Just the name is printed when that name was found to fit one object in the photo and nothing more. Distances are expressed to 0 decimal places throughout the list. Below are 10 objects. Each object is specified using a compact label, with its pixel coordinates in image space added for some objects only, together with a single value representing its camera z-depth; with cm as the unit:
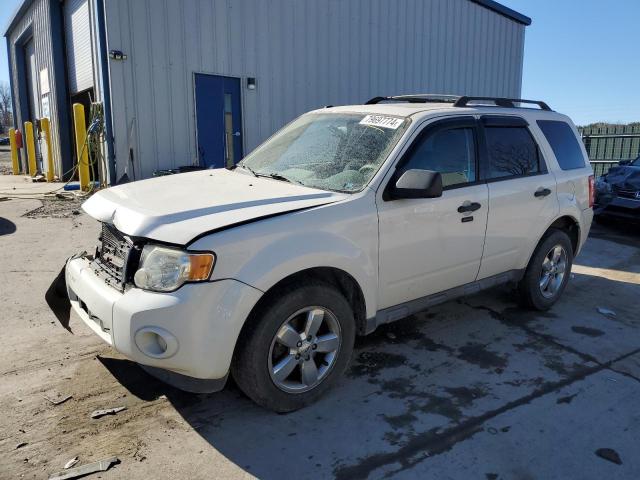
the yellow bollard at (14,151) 1745
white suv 270
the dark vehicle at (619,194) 872
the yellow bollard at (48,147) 1398
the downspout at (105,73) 918
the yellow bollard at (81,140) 1114
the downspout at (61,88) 1238
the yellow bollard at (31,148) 1628
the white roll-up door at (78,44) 1078
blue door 1041
